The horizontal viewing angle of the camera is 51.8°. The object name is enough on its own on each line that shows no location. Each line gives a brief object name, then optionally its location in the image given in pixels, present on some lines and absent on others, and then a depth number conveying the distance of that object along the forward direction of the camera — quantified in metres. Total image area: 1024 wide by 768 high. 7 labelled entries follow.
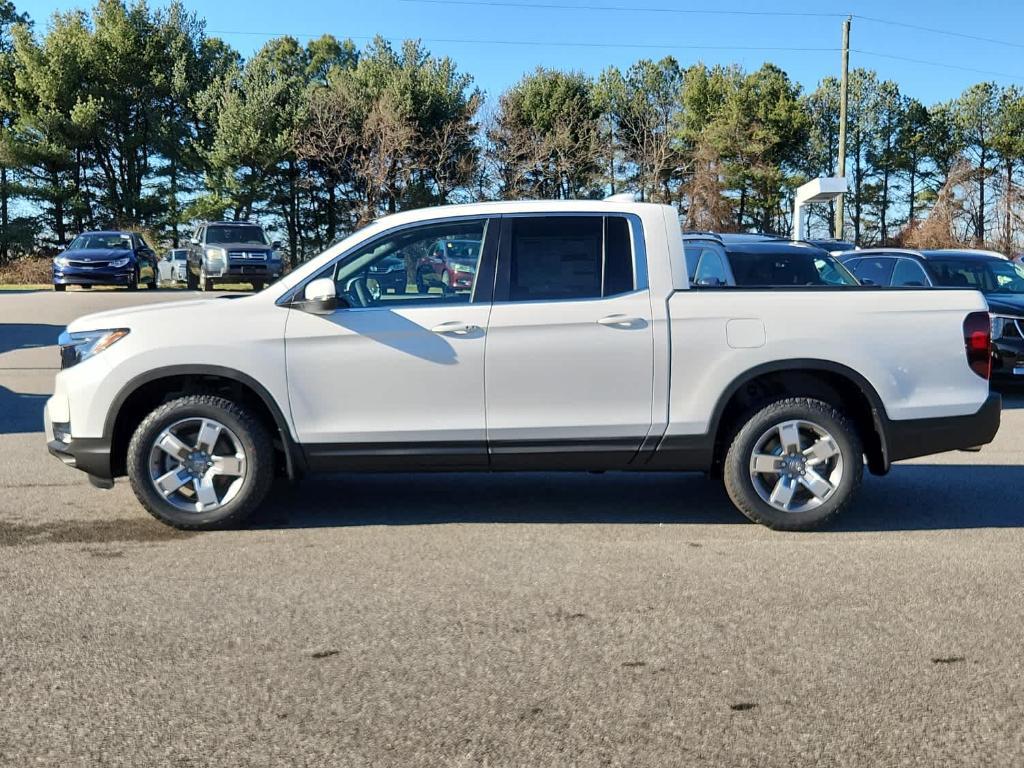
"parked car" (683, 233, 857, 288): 11.92
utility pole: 35.16
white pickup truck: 5.94
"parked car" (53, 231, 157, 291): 29.53
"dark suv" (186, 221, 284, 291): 28.80
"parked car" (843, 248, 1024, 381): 13.75
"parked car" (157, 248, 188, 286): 34.81
